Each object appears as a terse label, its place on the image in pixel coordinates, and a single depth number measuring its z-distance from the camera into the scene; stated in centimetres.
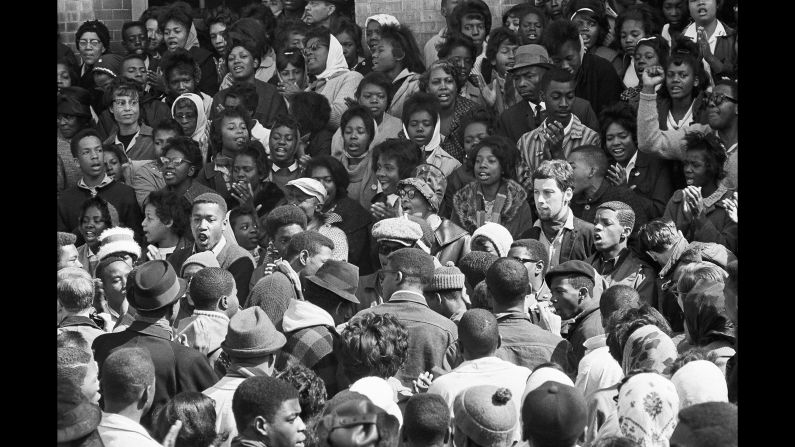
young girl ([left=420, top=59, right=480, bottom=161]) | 1135
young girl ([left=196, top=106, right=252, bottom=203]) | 1143
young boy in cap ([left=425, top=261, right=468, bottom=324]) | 762
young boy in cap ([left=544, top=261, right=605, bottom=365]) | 757
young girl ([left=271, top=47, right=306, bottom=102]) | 1248
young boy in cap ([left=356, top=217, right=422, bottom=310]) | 868
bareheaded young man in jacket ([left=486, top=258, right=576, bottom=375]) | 693
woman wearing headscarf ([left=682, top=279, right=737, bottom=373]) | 648
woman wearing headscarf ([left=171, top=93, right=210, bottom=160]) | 1212
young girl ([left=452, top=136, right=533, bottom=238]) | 1002
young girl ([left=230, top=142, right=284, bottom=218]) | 1091
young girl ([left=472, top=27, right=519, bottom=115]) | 1175
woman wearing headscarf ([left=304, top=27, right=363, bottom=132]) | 1222
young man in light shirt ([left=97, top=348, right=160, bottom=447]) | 565
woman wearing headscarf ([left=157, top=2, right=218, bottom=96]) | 1312
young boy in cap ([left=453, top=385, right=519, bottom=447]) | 546
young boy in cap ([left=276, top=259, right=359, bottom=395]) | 698
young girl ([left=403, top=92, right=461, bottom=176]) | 1106
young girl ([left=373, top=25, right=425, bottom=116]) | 1230
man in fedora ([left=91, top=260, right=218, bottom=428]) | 677
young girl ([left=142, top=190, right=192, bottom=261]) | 1046
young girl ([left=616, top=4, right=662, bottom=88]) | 1162
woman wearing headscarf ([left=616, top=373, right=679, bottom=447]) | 538
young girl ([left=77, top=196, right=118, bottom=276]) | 1082
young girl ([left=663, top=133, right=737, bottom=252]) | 927
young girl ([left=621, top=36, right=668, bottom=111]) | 1081
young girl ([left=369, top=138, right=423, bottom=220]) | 1060
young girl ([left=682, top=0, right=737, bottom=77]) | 1093
